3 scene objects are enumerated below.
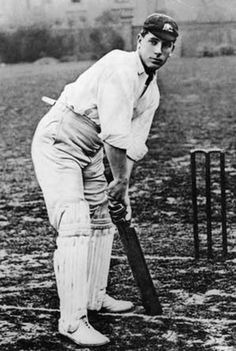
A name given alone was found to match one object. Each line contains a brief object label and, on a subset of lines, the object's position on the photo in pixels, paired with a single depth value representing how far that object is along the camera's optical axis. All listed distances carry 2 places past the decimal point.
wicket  6.17
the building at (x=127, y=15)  21.34
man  4.67
